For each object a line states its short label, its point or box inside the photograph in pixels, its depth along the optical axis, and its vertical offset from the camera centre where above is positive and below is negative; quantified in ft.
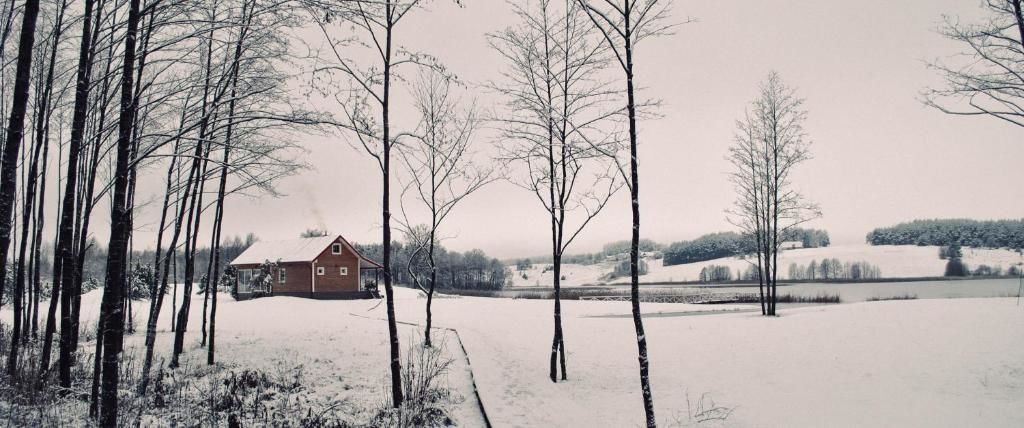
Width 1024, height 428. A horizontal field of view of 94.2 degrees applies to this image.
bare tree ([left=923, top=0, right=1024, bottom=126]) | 26.78 +10.92
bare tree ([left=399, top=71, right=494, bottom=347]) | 48.37 +9.65
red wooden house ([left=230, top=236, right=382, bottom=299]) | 122.21 -4.57
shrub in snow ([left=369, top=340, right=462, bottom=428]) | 23.61 -8.37
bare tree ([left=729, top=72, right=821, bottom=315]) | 64.03 +10.67
